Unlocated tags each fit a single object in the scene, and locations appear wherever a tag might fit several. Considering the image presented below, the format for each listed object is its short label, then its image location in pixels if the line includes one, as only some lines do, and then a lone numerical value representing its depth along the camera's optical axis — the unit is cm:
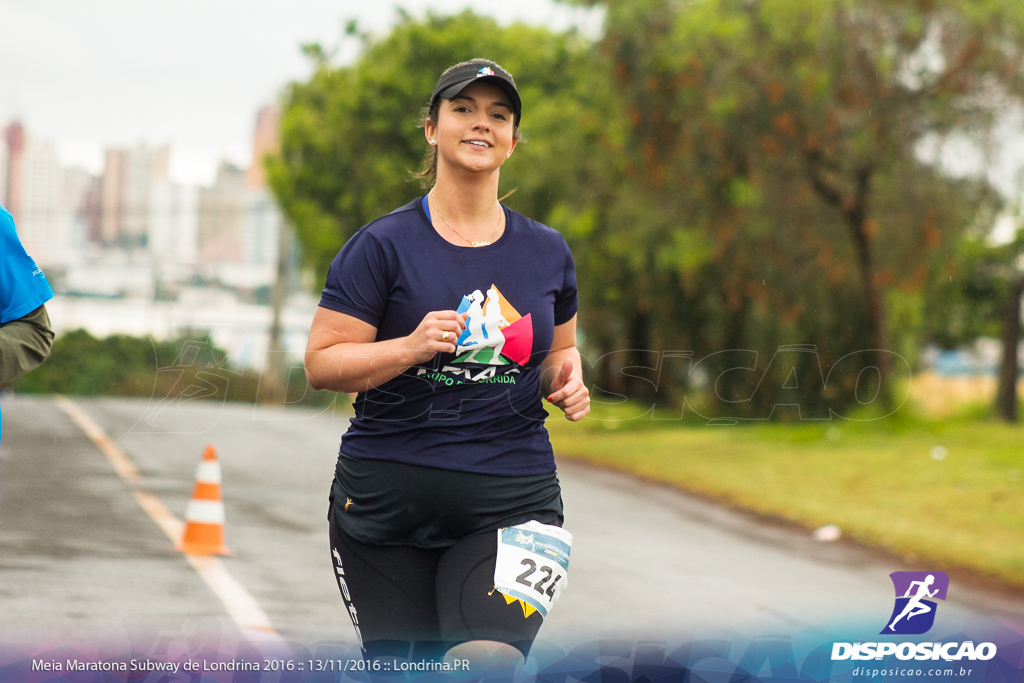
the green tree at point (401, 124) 4594
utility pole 6950
